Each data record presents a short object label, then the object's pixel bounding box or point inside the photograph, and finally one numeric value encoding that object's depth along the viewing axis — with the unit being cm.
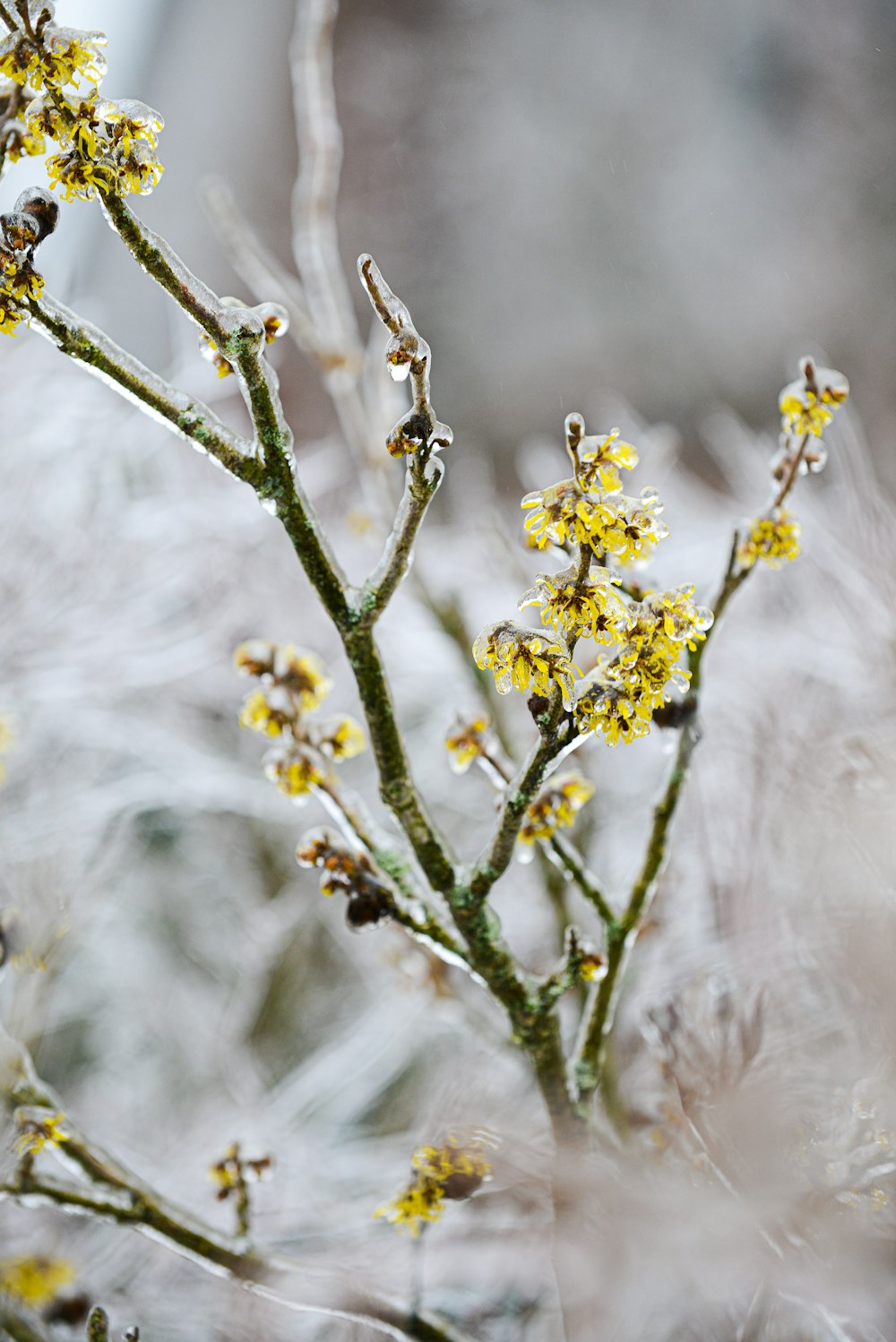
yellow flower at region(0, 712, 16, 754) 152
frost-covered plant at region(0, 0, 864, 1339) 102
